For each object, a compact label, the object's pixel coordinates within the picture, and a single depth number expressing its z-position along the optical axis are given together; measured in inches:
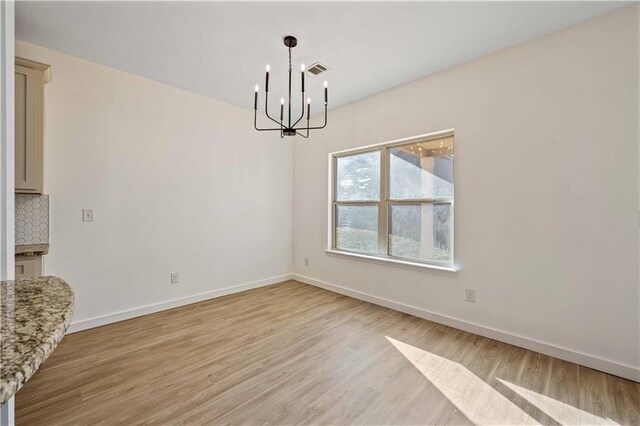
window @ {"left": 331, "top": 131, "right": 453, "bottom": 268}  123.3
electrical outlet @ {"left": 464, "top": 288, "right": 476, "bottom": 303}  110.2
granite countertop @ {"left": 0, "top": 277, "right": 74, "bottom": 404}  18.1
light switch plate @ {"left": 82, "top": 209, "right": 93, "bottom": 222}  110.9
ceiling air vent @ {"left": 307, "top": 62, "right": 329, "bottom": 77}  112.0
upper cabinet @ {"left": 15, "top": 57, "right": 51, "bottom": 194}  86.8
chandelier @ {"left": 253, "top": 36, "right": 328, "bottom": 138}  91.9
